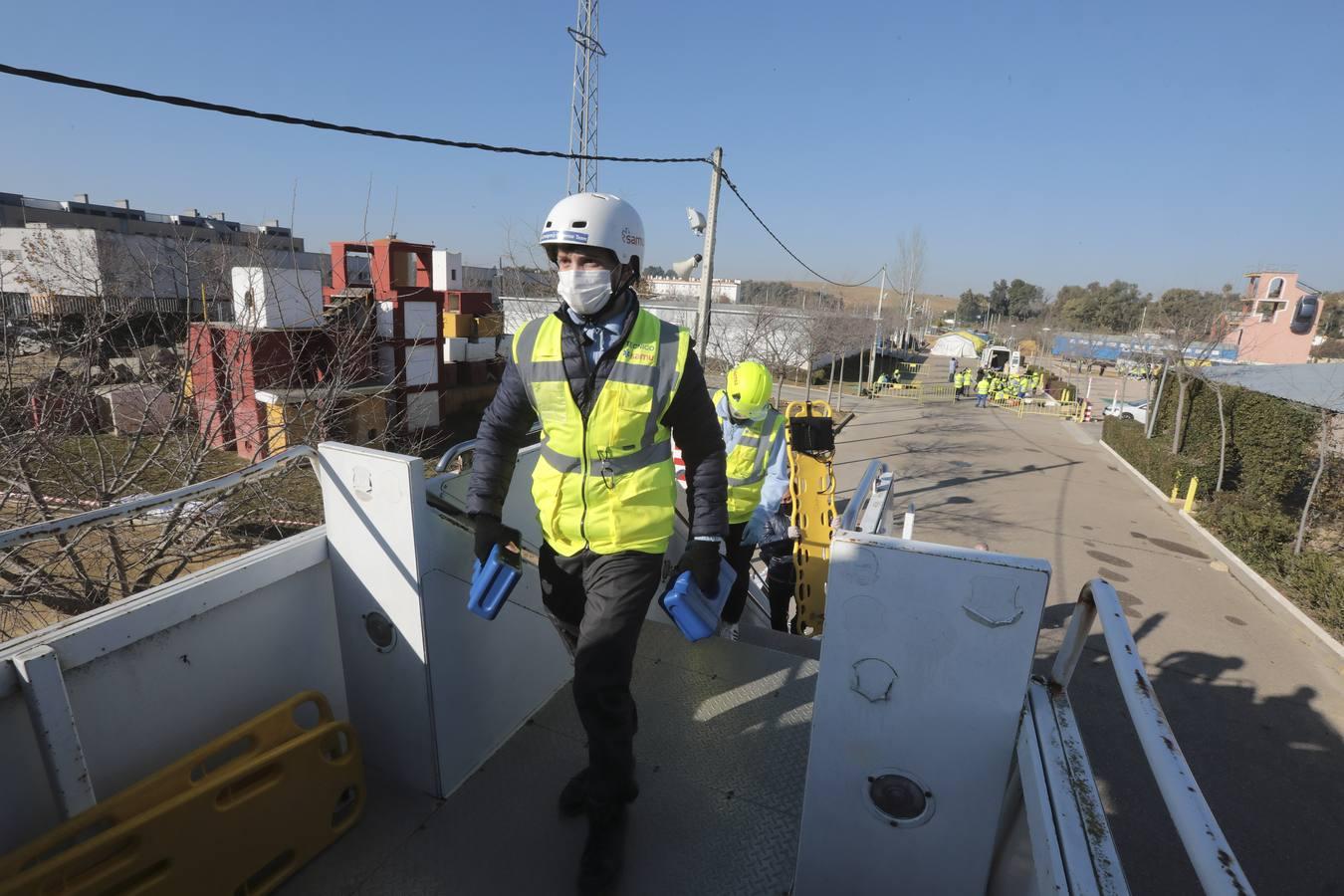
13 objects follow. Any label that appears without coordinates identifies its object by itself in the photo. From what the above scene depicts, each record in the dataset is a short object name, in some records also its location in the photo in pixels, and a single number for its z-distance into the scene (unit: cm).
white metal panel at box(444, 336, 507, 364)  2552
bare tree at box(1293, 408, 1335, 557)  995
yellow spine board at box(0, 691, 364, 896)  172
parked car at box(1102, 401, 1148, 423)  2616
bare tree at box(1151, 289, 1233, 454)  1669
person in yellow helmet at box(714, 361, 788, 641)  436
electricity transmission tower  2109
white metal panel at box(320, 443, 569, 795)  233
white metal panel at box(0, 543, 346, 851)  180
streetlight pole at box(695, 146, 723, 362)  1006
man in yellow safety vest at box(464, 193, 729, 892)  225
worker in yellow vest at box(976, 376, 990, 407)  3256
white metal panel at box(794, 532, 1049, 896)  161
